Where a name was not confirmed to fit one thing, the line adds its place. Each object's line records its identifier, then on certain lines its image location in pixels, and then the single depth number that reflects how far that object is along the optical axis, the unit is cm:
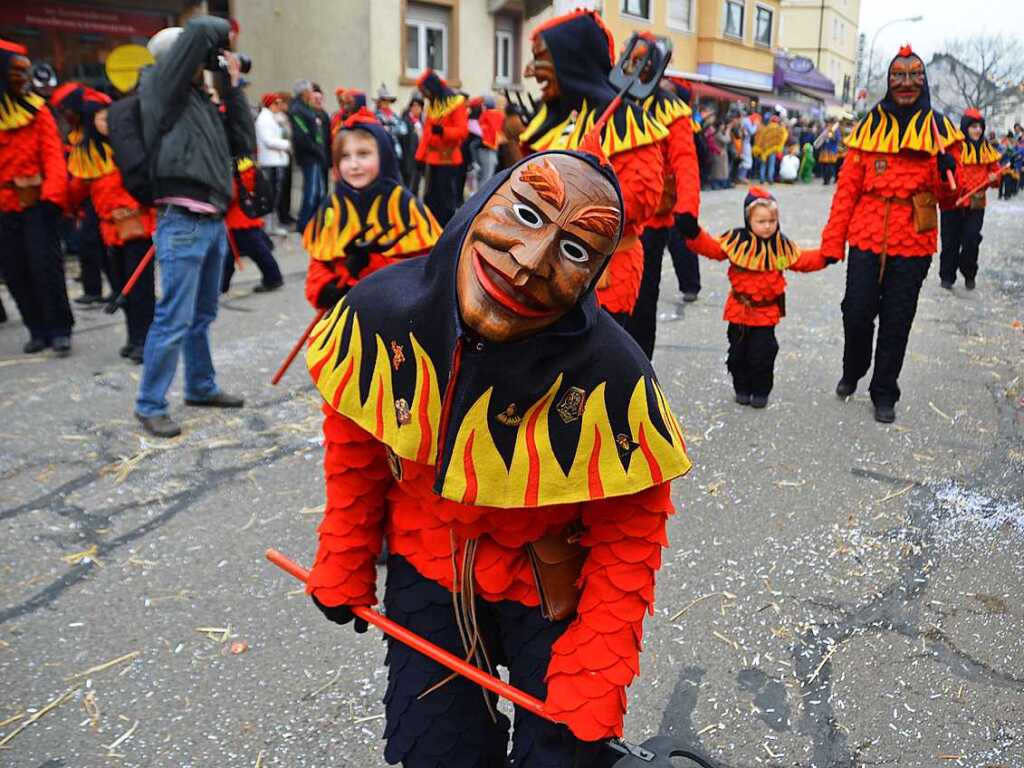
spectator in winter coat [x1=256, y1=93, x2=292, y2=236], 1177
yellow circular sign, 652
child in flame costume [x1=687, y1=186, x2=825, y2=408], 538
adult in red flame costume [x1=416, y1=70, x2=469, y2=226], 1077
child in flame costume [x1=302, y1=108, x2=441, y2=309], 377
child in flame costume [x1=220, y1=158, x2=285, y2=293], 811
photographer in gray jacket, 460
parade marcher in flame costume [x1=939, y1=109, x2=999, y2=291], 915
